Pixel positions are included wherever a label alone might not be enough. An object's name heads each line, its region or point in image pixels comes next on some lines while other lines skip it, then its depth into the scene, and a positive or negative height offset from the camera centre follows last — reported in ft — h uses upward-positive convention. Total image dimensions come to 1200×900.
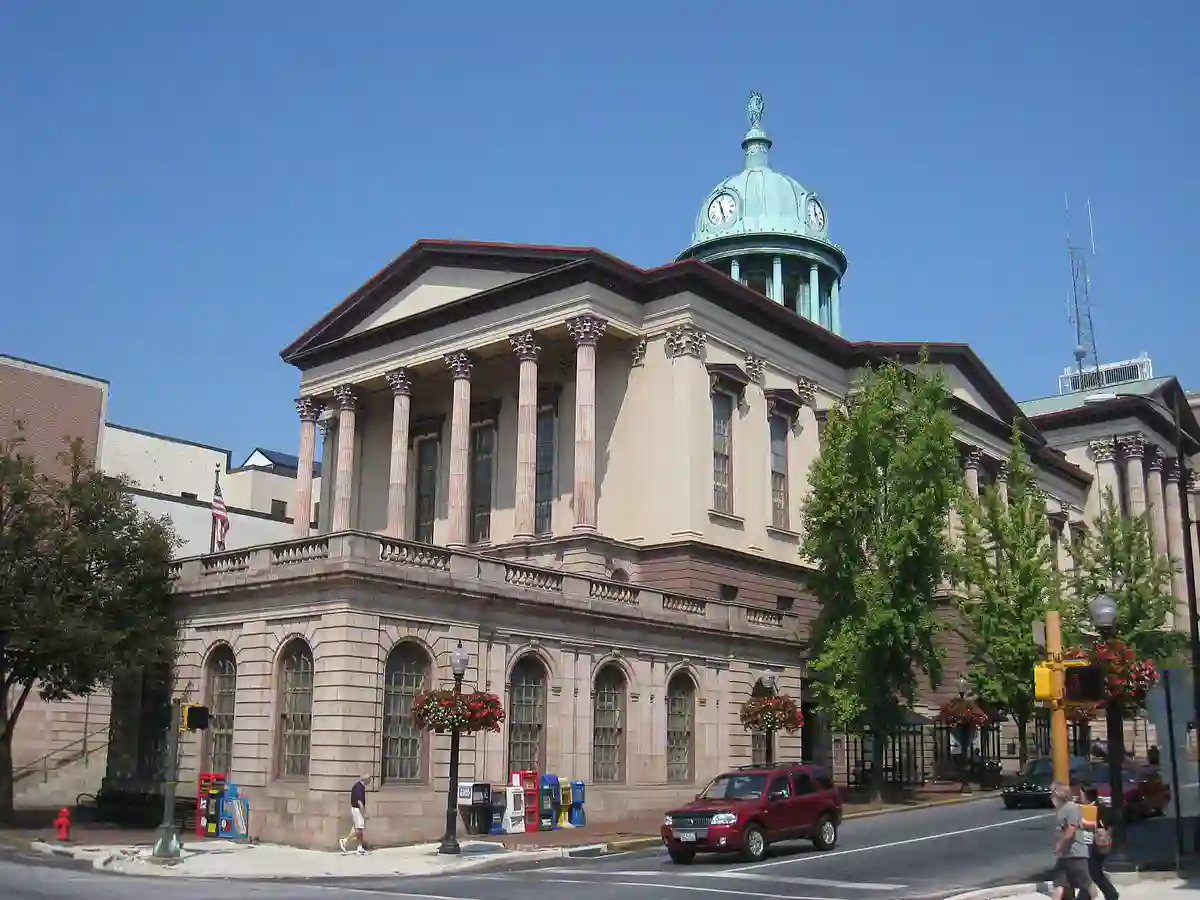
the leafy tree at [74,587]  107.96 +10.72
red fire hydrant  95.91 -8.20
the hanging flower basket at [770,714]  129.59 +0.97
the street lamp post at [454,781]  90.17 -4.21
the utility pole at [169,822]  85.20 -6.99
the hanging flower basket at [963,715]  162.61 +1.47
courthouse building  102.22 +23.29
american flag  172.71 +25.86
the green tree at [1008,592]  162.20 +17.05
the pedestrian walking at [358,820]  93.86 -7.29
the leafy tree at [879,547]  137.08 +19.05
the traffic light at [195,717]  86.43 -0.11
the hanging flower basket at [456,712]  92.38 +0.53
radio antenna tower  364.17 +104.13
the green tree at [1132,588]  176.24 +19.58
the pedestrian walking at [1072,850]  56.18 -5.19
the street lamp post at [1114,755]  71.00 -1.42
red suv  84.38 -5.98
